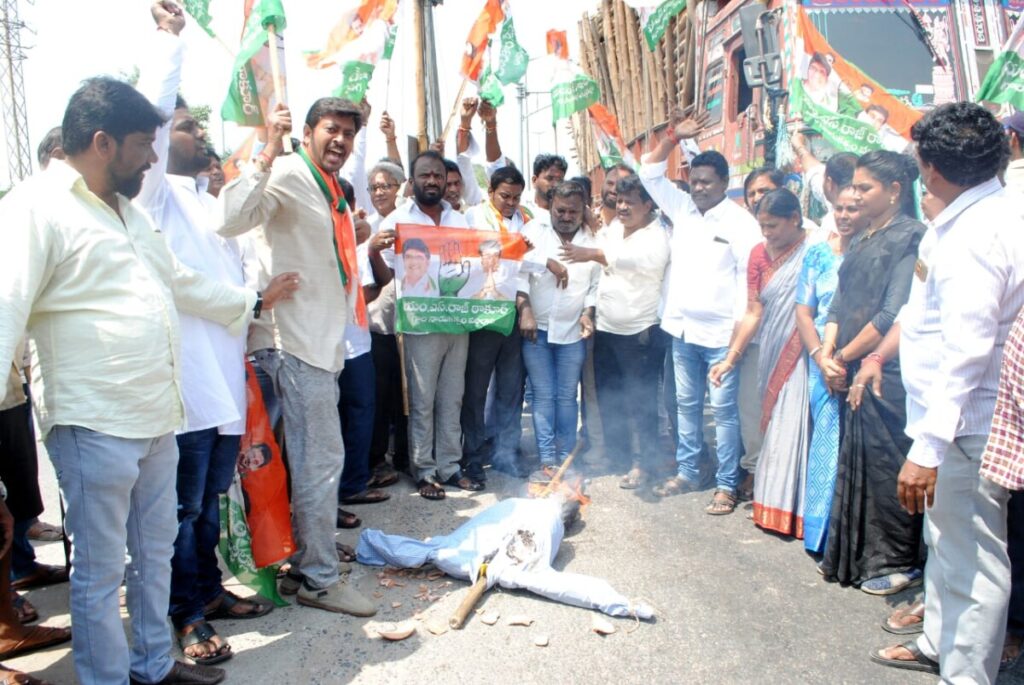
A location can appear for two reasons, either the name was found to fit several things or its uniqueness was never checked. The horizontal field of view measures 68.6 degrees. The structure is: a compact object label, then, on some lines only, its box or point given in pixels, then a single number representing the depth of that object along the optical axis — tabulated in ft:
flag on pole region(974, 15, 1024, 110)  15.10
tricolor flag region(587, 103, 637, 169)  20.24
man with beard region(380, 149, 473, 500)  15.89
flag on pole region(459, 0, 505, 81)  18.08
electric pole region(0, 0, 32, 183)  71.97
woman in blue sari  12.57
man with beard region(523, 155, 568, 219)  21.22
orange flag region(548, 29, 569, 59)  19.07
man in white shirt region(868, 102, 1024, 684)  7.88
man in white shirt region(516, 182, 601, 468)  16.97
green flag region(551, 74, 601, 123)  18.95
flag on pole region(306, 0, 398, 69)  14.23
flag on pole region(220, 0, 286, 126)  11.16
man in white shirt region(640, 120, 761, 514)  15.25
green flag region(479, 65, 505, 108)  18.12
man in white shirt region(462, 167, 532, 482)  16.75
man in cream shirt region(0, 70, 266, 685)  7.32
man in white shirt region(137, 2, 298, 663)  9.43
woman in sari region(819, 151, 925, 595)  11.45
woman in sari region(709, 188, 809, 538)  13.44
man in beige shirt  10.59
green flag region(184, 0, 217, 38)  11.25
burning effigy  10.76
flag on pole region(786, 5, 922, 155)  16.37
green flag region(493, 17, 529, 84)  18.93
